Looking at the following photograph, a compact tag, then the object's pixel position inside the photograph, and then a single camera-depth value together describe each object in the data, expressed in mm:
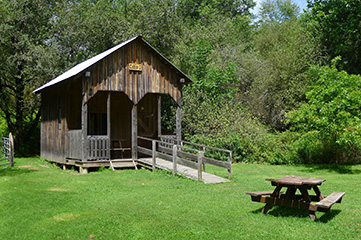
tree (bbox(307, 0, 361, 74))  26297
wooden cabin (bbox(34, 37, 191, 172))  16641
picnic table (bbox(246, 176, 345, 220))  7703
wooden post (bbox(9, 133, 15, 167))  17842
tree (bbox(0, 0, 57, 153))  24484
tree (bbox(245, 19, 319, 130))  27938
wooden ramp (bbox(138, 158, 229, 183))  13553
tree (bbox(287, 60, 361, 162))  17031
